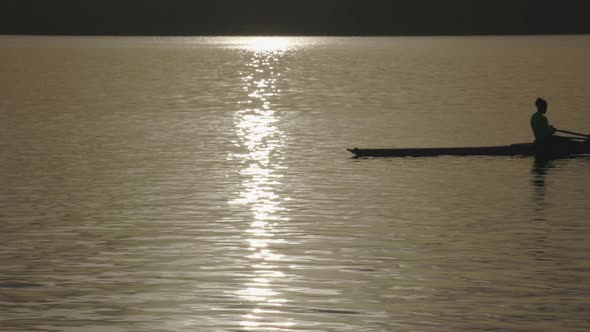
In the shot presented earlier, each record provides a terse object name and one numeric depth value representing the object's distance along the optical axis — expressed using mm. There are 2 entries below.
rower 31641
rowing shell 32188
